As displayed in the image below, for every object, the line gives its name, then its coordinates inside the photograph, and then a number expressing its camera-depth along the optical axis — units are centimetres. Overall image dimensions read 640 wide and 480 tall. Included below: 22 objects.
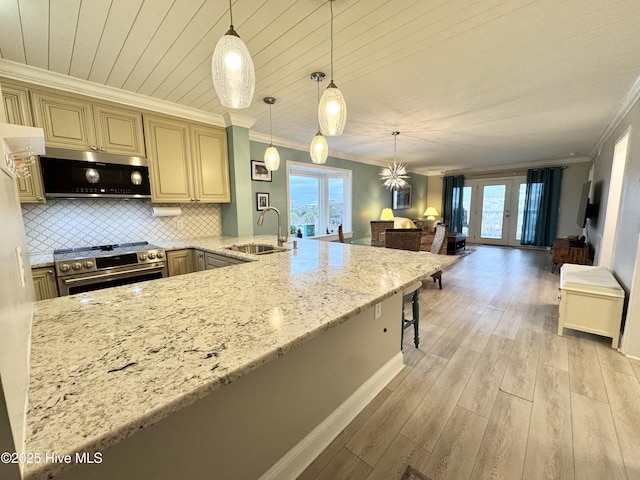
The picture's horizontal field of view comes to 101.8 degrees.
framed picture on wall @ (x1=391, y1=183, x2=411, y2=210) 704
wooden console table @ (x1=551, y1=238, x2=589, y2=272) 445
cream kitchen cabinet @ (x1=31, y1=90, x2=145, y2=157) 222
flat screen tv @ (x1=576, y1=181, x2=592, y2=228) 453
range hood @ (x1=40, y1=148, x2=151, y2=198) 226
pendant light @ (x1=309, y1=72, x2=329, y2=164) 211
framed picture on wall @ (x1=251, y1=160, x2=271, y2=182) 389
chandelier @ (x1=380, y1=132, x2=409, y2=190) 495
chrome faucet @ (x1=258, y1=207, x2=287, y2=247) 257
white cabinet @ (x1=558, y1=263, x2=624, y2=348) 228
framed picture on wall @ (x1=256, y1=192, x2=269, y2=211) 398
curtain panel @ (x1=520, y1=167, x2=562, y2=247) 664
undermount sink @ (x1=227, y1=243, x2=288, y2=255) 268
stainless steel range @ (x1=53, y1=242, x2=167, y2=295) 215
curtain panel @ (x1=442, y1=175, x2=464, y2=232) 819
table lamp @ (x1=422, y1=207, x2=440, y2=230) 723
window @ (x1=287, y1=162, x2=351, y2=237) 475
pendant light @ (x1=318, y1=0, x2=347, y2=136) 150
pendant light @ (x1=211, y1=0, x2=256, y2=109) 111
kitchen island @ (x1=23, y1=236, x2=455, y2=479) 52
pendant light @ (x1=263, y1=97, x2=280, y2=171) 264
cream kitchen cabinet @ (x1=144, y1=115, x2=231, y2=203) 283
